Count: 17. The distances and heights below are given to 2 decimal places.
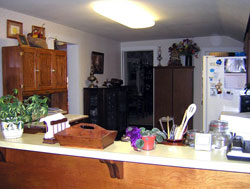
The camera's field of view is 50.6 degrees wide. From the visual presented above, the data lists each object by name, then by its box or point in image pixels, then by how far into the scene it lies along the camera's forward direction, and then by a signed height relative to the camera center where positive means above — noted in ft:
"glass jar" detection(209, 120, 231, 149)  5.35 -1.05
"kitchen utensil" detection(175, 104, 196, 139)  5.81 -0.84
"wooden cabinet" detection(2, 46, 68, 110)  11.22 +0.58
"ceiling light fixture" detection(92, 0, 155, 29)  10.77 +3.12
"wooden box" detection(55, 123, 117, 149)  5.43 -1.14
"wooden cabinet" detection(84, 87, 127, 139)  17.98 -1.68
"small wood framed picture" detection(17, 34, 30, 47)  11.57 +1.90
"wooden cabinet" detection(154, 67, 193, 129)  20.47 -0.63
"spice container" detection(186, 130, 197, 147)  5.66 -1.18
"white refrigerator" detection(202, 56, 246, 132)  12.97 +0.00
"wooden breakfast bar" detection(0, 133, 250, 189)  4.81 -1.81
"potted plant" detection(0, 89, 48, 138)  6.52 -0.79
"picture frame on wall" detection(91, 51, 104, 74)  19.16 +1.58
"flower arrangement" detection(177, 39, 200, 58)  20.42 +2.77
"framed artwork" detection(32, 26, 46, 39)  12.74 +2.60
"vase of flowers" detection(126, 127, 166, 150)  5.25 -1.11
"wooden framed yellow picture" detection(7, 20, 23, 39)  12.05 +2.58
